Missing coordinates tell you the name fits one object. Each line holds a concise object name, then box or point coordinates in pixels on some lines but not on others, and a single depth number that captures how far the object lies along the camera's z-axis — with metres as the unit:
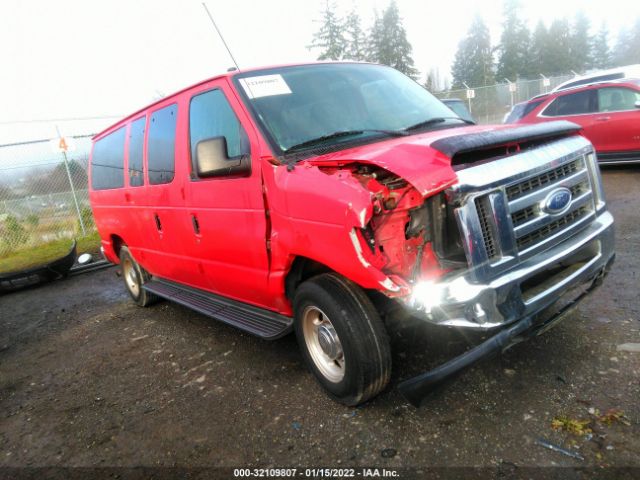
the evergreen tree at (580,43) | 60.31
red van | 2.21
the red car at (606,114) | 8.30
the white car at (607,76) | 12.01
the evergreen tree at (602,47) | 66.69
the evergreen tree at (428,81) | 50.69
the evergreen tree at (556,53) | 57.59
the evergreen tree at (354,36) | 46.44
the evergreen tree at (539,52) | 57.81
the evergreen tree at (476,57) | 57.66
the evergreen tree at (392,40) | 48.66
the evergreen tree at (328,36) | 42.06
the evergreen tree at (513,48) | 56.94
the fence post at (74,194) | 10.55
